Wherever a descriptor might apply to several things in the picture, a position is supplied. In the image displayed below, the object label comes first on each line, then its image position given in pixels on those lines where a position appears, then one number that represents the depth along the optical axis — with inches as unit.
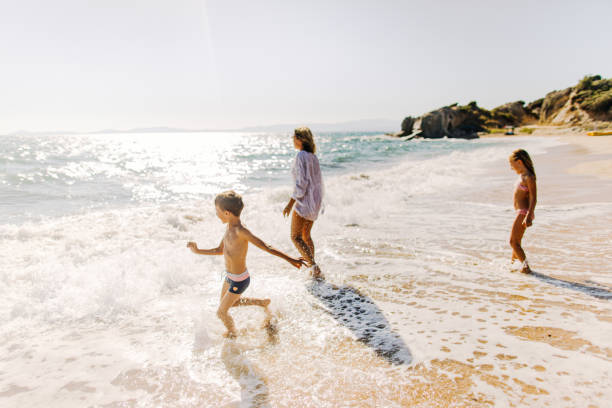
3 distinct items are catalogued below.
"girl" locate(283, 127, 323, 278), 181.0
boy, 123.7
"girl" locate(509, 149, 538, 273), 179.0
